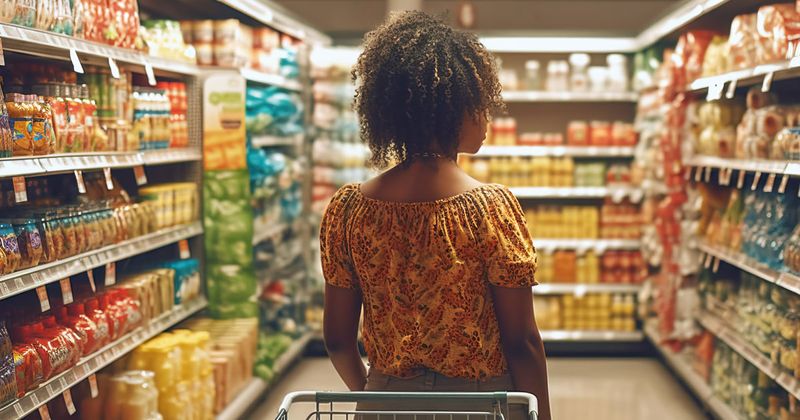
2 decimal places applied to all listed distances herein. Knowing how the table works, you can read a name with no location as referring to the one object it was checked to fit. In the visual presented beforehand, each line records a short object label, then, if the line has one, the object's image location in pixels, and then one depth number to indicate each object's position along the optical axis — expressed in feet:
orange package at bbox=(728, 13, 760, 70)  14.03
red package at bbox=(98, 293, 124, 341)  12.05
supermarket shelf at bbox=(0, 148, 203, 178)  9.16
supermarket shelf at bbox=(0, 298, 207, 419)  9.37
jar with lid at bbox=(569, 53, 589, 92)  22.93
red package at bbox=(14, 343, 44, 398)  9.46
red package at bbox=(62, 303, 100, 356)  11.16
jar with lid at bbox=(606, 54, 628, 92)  23.15
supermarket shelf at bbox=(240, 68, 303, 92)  17.53
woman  6.80
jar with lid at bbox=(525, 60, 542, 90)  23.35
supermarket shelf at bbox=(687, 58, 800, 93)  12.19
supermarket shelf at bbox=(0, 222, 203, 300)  9.32
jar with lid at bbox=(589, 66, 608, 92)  23.15
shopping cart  6.21
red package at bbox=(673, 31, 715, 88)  17.48
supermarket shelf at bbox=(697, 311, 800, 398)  12.53
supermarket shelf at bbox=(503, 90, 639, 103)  23.04
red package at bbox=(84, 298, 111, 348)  11.64
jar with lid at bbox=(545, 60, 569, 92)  23.24
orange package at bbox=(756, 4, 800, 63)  12.27
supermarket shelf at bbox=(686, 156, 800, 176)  12.17
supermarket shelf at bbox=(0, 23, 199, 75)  9.22
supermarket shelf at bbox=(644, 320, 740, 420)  15.74
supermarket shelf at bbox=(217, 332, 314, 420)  15.44
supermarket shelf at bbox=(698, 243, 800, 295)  12.30
